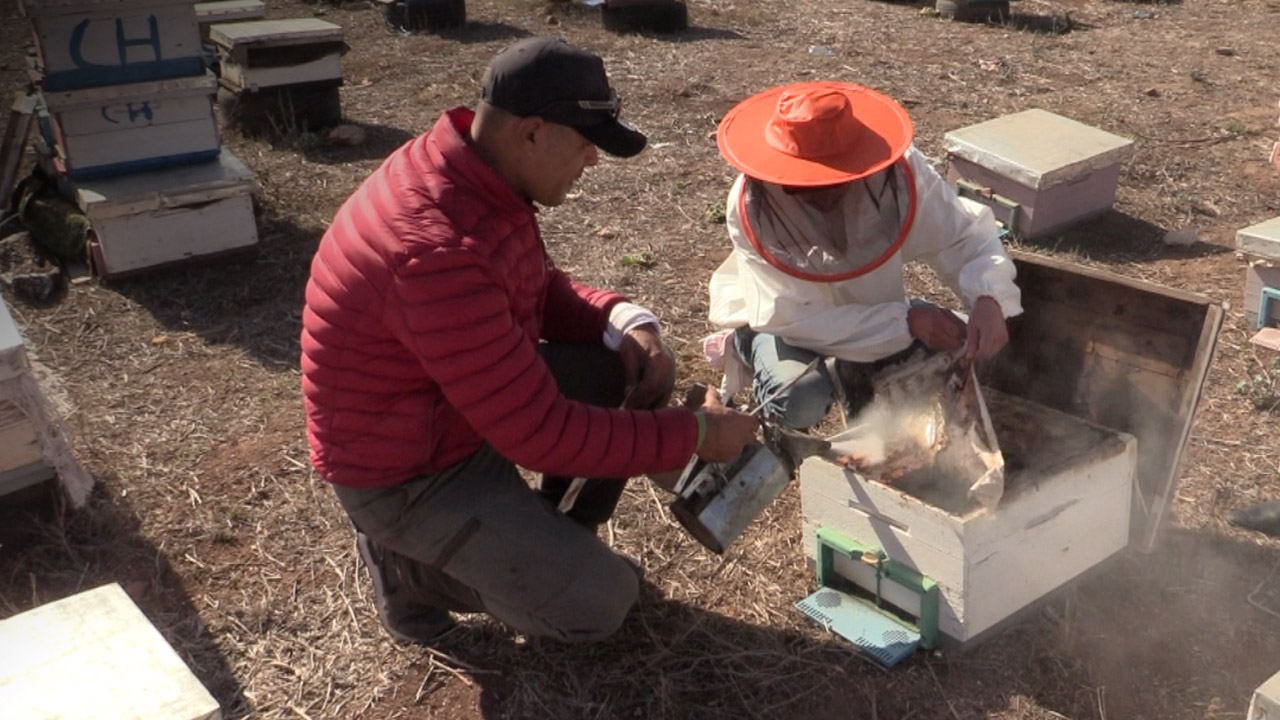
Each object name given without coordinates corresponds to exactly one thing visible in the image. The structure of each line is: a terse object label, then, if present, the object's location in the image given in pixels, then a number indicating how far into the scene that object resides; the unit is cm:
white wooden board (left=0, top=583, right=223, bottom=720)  212
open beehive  267
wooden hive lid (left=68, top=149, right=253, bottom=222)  488
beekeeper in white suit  276
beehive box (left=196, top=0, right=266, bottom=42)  715
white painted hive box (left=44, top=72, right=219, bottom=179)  495
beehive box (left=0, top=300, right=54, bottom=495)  318
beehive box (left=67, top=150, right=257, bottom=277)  493
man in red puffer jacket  231
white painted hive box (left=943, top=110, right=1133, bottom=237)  490
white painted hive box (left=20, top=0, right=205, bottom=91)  479
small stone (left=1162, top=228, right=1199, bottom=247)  496
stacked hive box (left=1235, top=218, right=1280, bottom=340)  397
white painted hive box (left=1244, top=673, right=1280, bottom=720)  207
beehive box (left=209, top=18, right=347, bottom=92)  648
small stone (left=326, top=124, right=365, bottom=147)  668
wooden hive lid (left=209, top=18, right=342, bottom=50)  643
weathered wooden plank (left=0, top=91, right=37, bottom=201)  548
